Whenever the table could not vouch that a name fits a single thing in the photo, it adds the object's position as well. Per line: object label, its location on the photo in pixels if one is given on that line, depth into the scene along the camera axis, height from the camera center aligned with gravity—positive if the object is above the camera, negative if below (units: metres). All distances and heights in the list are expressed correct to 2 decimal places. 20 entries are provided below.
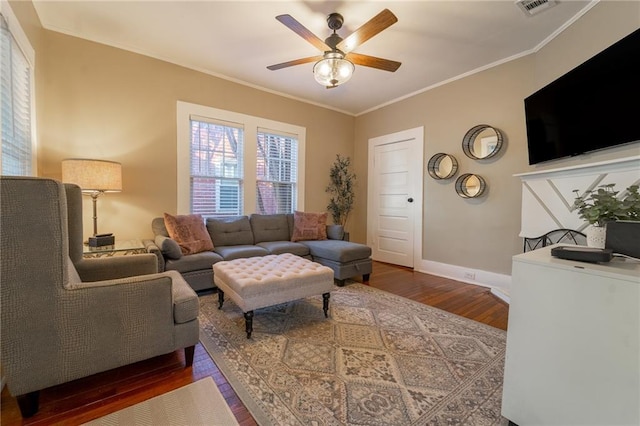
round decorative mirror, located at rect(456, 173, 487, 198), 3.38 +0.30
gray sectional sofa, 2.74 -0.56
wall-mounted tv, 1.82 +0.87
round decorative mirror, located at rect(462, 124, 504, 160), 3.22 +0.87
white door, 4.15 +0.15
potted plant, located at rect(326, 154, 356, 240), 4.95 +0.29
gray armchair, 1.12 -0.52
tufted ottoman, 1.95 -0.63
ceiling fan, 2.06 +1.38
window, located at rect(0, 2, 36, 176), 1.75 +0.79
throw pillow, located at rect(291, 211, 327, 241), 3.92 -0.32
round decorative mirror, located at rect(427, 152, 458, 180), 3.66 +0.61
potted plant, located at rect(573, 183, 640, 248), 1.24 +0.00
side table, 2.22 -0.43
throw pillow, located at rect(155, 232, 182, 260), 2.66 -0.47
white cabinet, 0.91 -0.54
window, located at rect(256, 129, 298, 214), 4.18 +0.55
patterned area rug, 1.31 -1.04
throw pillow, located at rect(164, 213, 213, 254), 2.98 -0.35
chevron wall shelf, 1.93 +0.20
